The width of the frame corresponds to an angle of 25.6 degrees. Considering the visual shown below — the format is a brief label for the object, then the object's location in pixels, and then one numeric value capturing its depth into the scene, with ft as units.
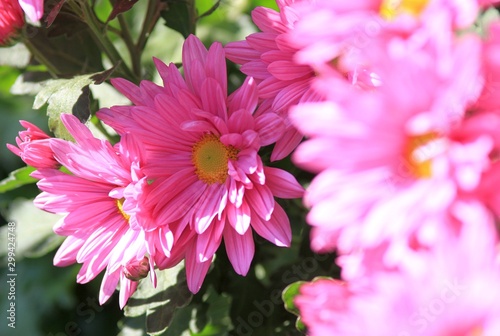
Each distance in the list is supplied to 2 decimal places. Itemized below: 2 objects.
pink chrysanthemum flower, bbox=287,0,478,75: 0.83
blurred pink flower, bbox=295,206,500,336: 0.78
